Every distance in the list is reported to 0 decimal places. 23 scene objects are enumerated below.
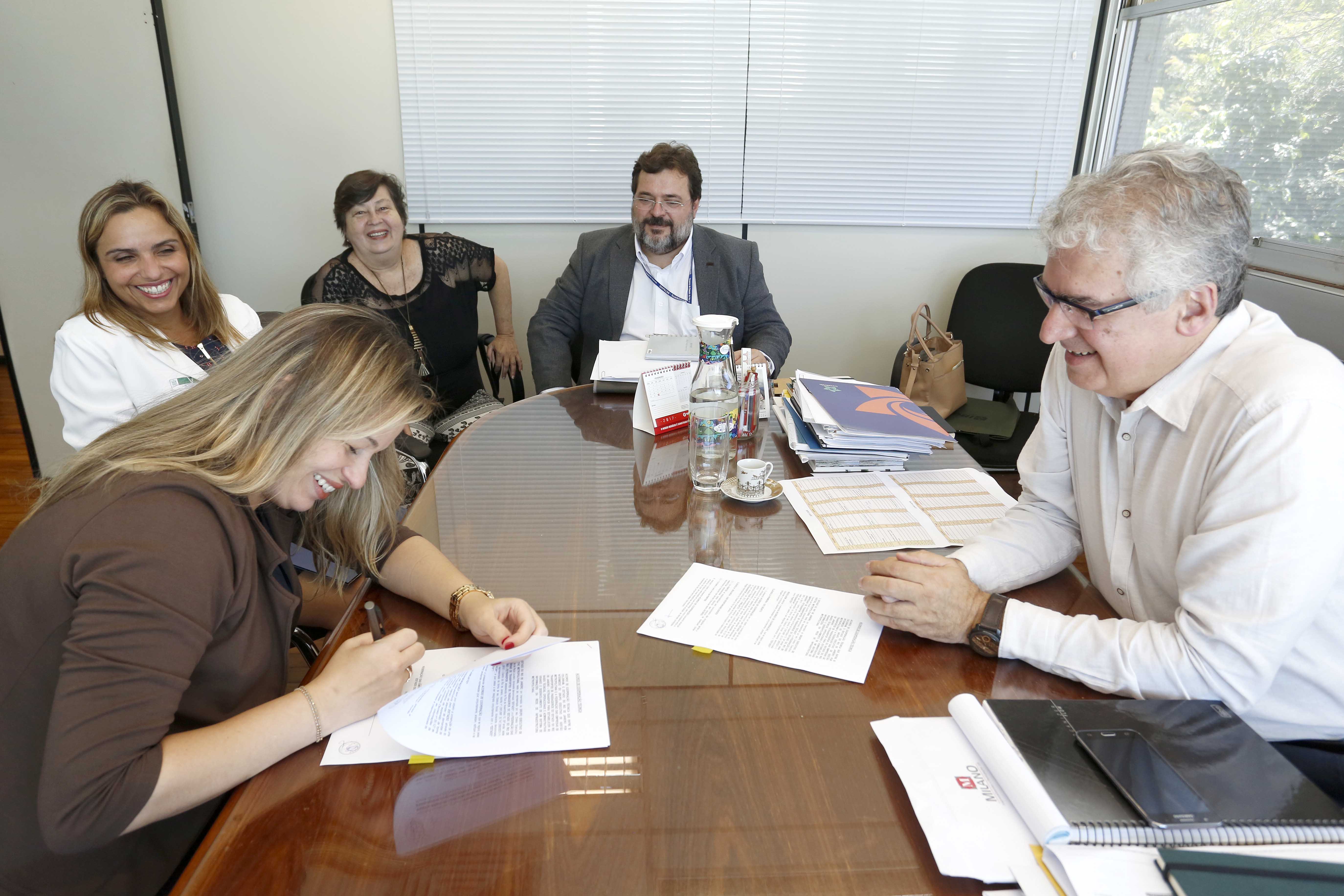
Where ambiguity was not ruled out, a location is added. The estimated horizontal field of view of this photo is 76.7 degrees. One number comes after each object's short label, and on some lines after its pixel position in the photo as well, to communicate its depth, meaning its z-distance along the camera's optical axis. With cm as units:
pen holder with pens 201
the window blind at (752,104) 343
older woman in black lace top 298
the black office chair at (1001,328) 334
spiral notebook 77
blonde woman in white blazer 213
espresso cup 162
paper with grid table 146
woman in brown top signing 85
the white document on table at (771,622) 112
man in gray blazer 302
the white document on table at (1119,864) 73
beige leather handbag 306
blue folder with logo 179
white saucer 161
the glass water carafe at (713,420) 165
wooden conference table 79
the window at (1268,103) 251
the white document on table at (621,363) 234
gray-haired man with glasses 100
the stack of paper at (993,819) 75
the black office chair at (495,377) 341
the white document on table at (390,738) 93
